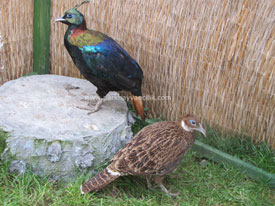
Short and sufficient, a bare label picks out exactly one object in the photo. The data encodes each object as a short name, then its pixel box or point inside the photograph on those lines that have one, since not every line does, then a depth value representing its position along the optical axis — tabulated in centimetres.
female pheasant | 297
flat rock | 302
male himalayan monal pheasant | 347
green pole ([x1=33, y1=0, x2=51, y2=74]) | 434
